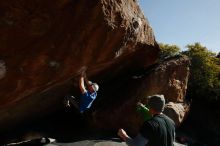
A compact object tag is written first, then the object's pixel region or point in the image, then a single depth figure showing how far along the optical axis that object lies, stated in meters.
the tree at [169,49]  13.53
